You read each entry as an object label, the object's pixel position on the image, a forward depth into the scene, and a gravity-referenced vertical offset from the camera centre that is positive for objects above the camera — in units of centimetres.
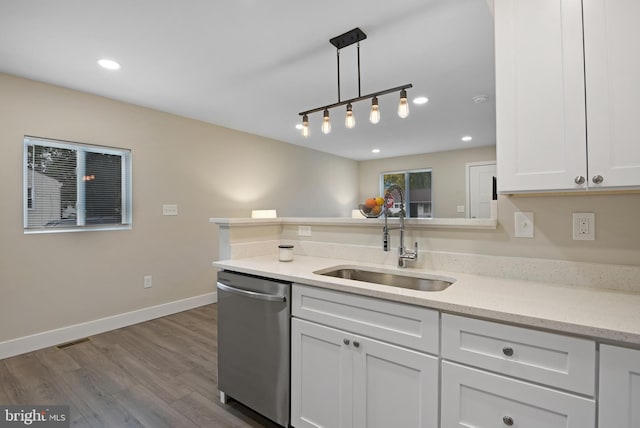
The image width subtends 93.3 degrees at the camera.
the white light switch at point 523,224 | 150 -3
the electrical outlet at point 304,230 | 235 -10
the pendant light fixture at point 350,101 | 184 +74
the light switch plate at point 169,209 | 372 +11
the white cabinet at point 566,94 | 112 +49
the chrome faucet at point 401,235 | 176 -10
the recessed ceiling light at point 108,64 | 250 +131
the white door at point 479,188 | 597 +60
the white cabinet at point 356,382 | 122 -74
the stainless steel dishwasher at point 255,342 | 166 -73
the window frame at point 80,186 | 278 +33
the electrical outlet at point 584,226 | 138 -4
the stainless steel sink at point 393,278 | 165 -36
